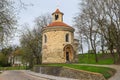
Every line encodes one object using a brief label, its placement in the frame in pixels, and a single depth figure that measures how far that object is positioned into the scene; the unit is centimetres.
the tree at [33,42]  2478
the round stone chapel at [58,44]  1912
